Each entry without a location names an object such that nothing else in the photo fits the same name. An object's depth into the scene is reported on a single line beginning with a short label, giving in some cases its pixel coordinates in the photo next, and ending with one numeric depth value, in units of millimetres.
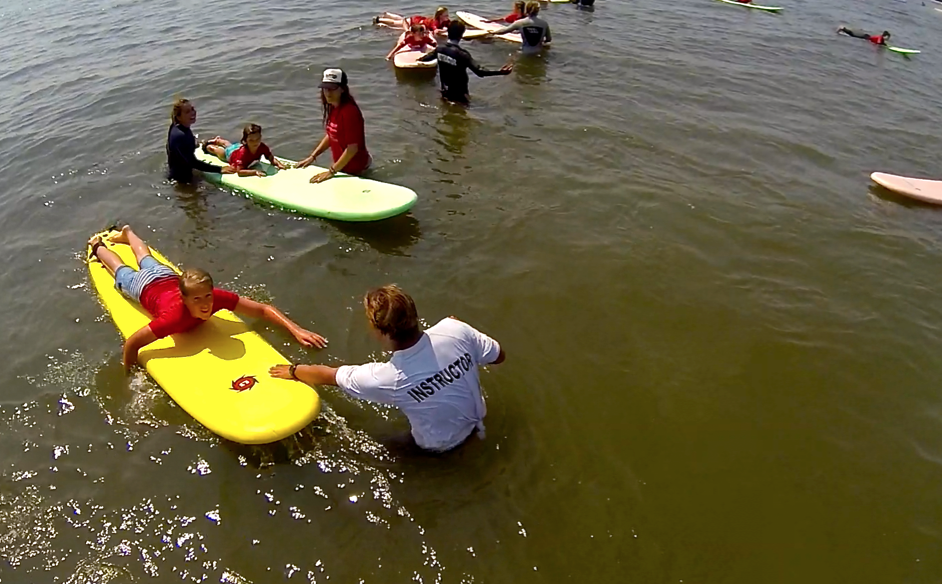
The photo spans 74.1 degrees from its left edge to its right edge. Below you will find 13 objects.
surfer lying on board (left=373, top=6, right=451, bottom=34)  13531
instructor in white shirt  3928
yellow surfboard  4766
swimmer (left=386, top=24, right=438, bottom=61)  13148
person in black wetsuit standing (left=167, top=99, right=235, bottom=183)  8328
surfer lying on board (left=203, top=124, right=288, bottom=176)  8711
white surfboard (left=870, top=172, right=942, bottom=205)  8523
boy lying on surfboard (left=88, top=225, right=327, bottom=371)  5270
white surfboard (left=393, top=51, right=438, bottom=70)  12421
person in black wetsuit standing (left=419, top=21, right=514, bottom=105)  10938
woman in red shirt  7957
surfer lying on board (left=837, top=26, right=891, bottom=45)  14984
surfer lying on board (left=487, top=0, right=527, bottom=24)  13884
